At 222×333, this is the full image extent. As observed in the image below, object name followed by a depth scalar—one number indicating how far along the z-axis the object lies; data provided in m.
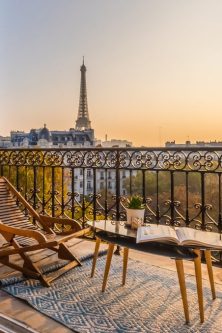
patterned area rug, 1.98
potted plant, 2.37
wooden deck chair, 2.56
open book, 1.95
